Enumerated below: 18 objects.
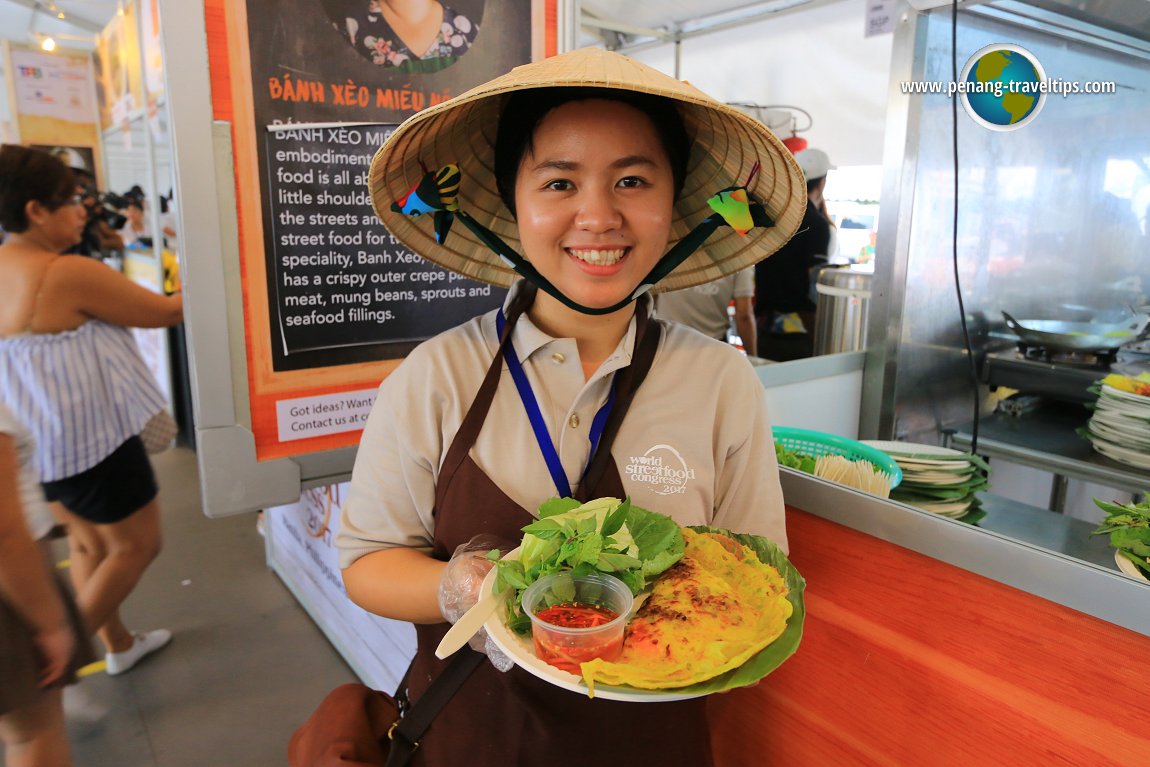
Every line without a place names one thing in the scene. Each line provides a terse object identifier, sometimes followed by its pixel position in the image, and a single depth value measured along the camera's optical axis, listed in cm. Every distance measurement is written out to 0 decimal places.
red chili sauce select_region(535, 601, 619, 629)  94
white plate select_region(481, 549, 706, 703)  86
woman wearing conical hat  115
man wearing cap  456
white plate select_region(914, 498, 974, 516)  176
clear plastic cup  90
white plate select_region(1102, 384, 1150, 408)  198
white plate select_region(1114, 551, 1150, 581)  122
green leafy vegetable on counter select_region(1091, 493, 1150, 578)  131
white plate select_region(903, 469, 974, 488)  178
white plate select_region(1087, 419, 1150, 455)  201
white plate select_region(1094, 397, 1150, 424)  198
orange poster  173
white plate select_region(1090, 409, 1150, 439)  199
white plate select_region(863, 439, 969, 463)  181
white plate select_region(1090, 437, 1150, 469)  202
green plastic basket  170
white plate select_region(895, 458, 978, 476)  177
